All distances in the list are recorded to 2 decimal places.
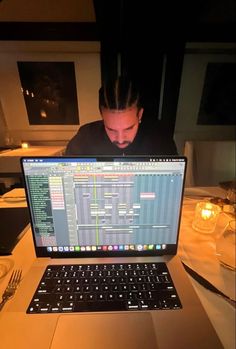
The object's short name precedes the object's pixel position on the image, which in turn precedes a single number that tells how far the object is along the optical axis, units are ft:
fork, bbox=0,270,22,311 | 1.60
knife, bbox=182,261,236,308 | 1.66
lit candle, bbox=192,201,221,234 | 2.52
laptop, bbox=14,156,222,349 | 1.41
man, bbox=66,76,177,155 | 3.28
